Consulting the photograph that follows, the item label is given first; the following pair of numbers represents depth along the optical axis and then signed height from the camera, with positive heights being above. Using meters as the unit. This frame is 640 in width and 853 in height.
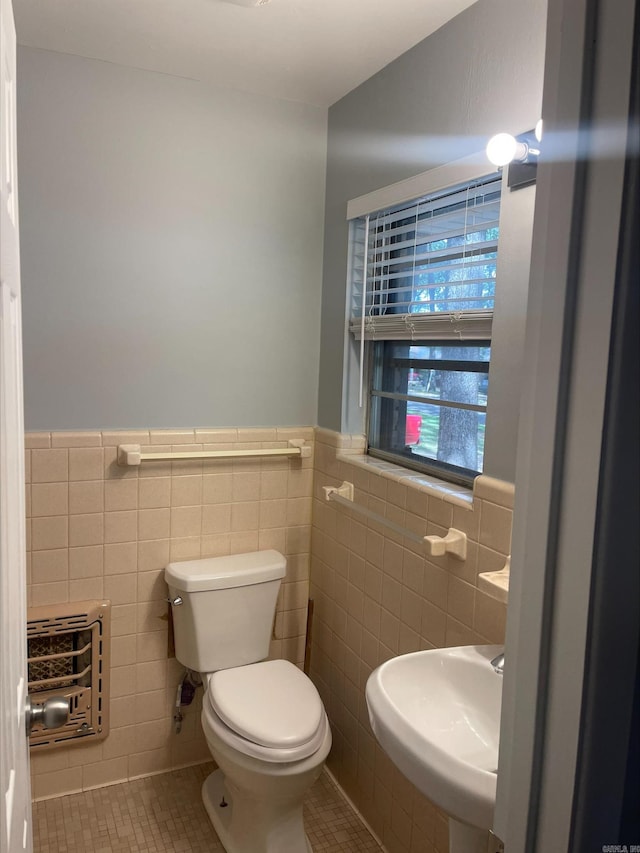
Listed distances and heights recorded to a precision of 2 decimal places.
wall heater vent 2.26 -1.10
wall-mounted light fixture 1.50 +0.47
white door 0.81 -0.24
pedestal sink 1.13 -0.74
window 1.87 +0.11
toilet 1.93 -1.09
